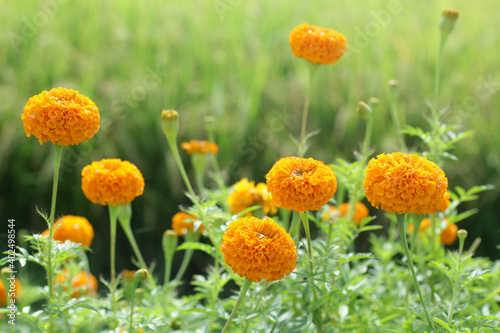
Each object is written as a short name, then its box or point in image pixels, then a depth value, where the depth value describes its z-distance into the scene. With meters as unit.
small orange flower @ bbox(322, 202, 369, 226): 1.64
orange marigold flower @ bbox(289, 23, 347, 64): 1.44
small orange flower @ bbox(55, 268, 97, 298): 1.50
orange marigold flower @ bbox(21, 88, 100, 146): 1.26
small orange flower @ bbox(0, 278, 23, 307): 1.50
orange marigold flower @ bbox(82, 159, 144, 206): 1.35
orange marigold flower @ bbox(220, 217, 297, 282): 1.23
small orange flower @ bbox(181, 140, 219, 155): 1.61
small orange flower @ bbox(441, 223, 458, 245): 1.57
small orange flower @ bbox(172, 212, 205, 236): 1.55
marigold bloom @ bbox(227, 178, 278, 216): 1.49
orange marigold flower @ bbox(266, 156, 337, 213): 1.25
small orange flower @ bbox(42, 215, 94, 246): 1.46
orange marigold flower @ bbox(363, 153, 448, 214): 1.23
